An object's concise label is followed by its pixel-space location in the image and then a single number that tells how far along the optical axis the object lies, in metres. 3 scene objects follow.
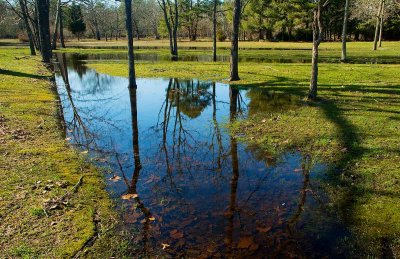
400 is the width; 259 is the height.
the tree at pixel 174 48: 38.28
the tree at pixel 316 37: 12.89
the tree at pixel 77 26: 81.41
